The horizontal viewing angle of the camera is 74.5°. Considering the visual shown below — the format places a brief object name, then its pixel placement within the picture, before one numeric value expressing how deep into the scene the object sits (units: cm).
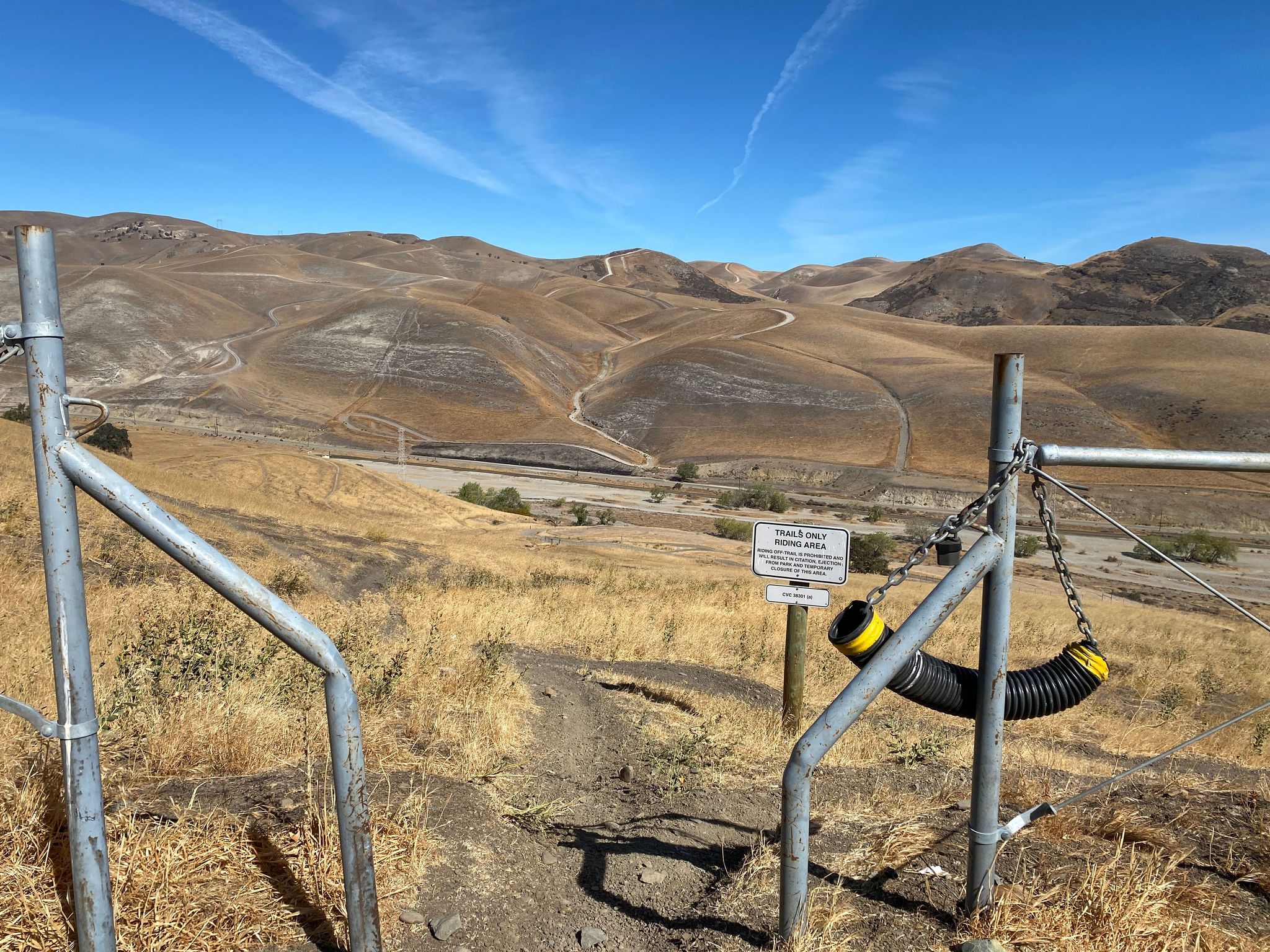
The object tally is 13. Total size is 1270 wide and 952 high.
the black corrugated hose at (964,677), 301
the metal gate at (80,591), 230
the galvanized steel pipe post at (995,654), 285
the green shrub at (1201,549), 4288
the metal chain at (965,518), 273
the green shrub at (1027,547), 4297
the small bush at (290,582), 1126
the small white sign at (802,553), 604
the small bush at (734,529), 3938
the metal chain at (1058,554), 289
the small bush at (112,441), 3612
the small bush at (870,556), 3206
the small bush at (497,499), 4291
